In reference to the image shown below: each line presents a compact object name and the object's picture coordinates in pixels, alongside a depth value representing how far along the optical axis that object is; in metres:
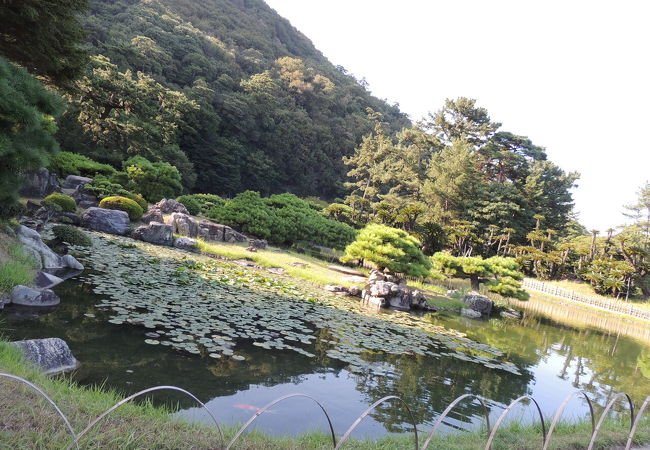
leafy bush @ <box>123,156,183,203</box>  18.48
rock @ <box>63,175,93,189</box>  16.73
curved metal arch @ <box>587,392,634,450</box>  3.25
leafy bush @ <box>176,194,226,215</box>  18.77
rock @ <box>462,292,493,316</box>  14.64
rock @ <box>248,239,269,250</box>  15.89
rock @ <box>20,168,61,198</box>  14.24
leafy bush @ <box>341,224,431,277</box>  13.41
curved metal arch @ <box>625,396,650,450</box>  3.52
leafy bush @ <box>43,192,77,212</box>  13.43
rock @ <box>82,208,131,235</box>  13.82
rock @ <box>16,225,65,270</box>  7.78
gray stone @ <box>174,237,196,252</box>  13.83
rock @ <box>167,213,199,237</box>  15.10
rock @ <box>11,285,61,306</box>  5.92
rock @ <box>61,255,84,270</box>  8.40
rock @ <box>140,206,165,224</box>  15.67
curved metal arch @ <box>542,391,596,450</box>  3.03
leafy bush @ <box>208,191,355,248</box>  17.78
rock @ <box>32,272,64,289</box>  6.91
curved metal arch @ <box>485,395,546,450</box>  2.73
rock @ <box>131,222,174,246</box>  13.81
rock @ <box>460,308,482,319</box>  13.51
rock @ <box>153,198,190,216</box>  16.88
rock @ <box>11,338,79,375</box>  4.08
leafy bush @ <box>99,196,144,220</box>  15.09
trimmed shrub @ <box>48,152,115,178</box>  17.72
